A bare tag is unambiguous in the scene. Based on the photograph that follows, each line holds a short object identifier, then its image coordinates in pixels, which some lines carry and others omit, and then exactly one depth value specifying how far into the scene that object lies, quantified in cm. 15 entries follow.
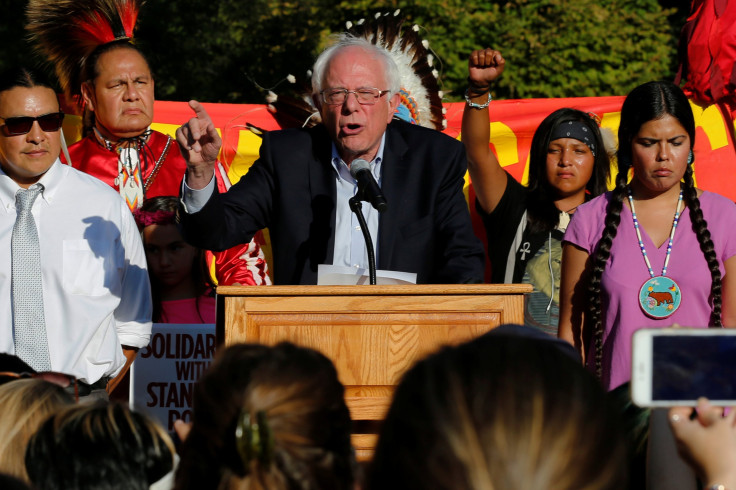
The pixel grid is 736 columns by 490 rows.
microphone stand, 679
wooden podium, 625
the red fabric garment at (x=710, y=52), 1237
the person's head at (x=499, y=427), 273
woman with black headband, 980
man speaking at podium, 805
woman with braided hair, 746
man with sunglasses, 799
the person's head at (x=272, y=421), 351
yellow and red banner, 1302
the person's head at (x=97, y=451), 412
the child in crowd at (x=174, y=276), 1134
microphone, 680
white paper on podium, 691
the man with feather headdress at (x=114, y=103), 1109
